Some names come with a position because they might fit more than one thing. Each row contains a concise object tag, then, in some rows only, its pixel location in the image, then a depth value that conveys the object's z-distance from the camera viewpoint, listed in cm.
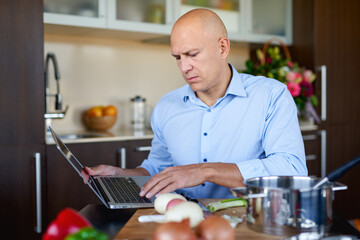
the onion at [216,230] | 79
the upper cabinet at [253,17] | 349
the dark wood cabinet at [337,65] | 371
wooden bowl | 314
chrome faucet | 276
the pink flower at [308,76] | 346
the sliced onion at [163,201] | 110
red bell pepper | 76
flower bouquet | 330
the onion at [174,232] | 74
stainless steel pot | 93
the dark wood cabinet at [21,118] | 254
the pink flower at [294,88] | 327
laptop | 122
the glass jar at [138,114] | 335
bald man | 151
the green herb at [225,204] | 118
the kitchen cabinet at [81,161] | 265
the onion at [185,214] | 91
